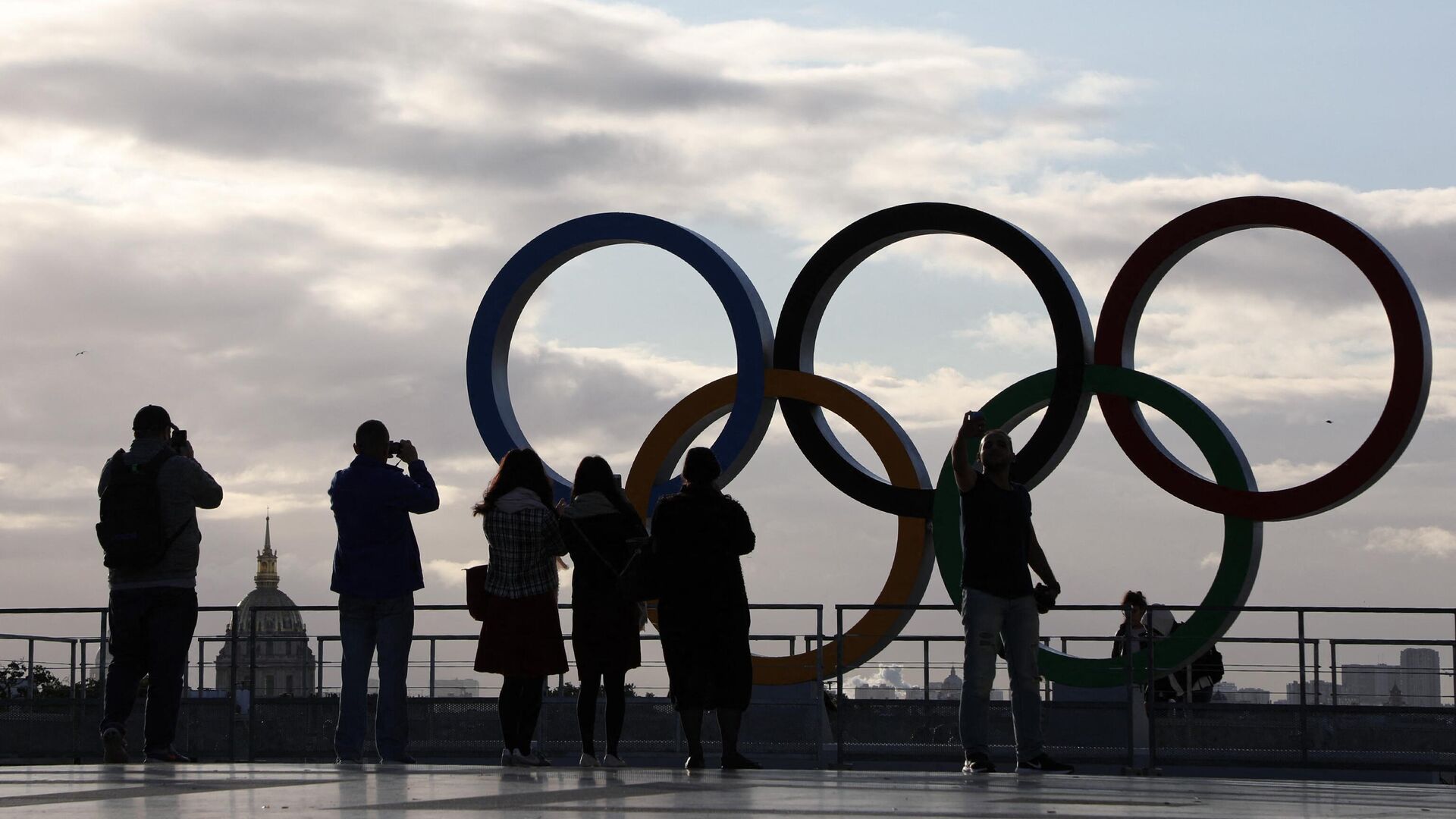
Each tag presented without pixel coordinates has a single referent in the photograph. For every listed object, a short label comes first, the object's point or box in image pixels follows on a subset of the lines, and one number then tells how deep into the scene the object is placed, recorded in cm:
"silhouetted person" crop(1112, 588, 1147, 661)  2405
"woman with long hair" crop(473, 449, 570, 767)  1803
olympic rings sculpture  2464
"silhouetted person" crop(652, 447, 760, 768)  1737
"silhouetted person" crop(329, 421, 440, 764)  1833
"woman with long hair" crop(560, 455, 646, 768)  1798
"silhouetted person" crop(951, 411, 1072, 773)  1731
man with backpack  1764
